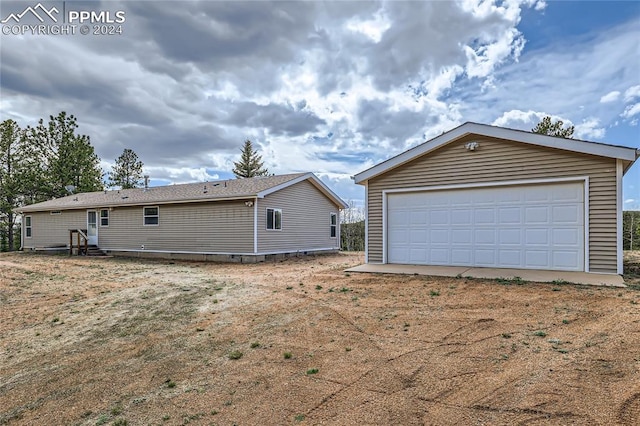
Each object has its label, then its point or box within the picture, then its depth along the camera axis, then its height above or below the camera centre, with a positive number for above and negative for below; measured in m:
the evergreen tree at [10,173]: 26.16 +2.85
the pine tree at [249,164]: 40.06 +5.35
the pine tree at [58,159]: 27.42 +4.17
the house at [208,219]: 14.52 -0.36
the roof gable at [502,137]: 7.60 +1.59
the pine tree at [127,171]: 35.62 +4.12
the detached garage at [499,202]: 7.94 +0.24
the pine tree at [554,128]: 19.64 +4.57
